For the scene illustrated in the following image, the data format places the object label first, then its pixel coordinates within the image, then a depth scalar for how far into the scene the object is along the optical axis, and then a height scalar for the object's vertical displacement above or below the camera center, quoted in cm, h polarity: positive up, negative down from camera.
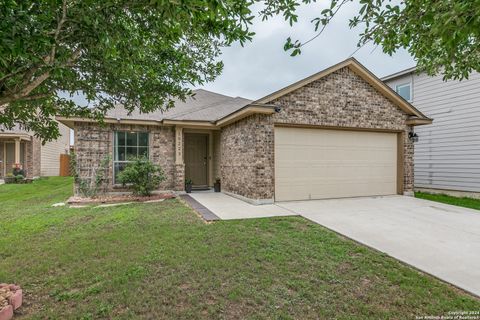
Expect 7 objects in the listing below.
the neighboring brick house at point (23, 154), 1536 +38
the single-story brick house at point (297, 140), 834 +73
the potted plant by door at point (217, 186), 1119 -112
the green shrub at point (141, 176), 918 -58
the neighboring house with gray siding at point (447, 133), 1009 +113
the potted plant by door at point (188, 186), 1088 -109
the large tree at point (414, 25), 222 +165
